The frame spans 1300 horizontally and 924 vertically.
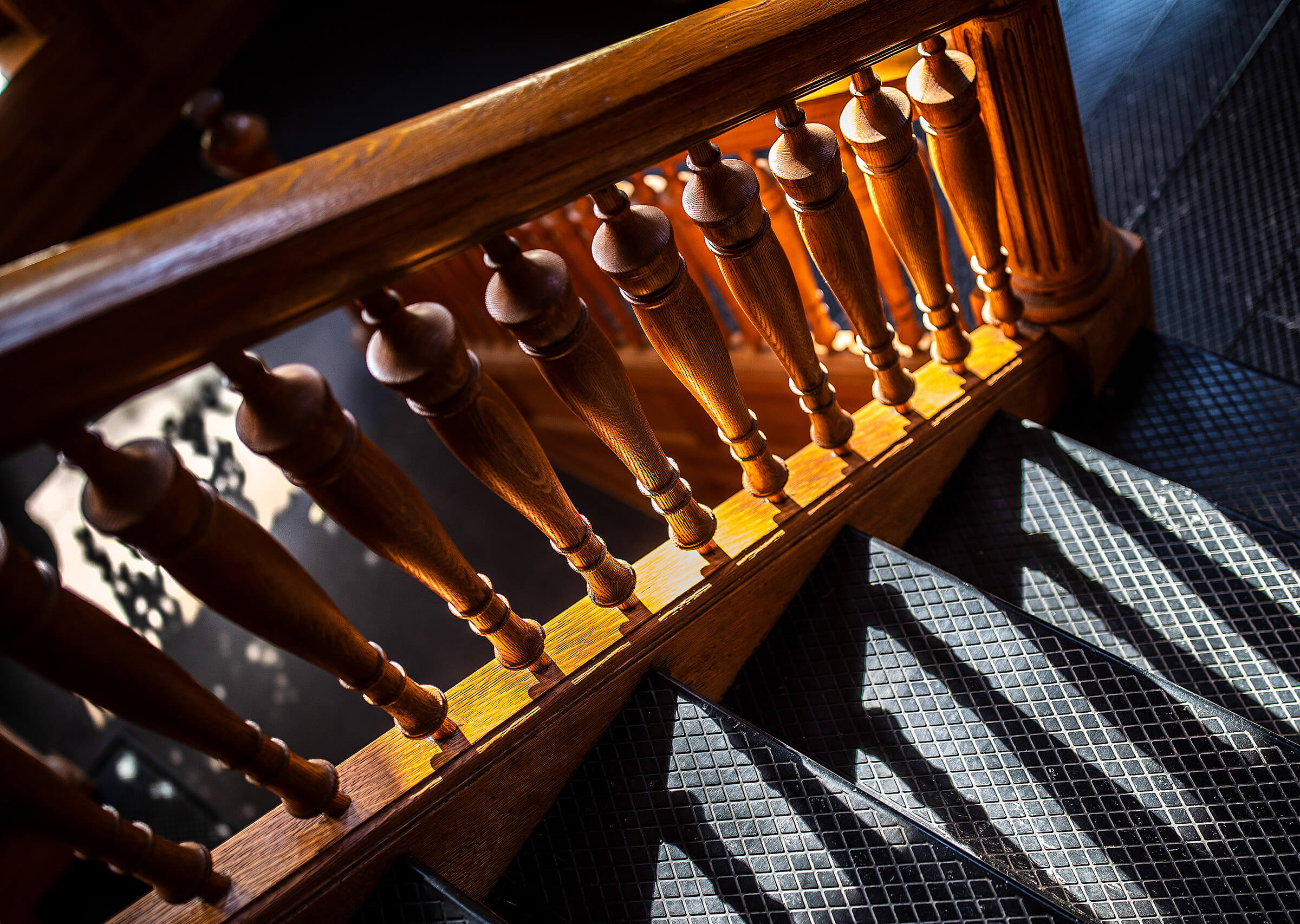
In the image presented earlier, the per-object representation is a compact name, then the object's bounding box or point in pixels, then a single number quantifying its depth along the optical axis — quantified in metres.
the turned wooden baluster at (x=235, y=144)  3.08
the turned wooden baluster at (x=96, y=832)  0.88
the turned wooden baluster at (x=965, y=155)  1.34
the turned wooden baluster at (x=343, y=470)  0.83
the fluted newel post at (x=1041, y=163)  1.35
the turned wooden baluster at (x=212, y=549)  0.78
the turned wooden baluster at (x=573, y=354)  0.93
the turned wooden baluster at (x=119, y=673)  0.76
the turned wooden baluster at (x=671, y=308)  1.01
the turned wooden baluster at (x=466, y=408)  0.87
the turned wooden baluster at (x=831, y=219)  1.16
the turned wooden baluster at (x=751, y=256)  1.07
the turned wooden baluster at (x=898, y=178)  1.26
